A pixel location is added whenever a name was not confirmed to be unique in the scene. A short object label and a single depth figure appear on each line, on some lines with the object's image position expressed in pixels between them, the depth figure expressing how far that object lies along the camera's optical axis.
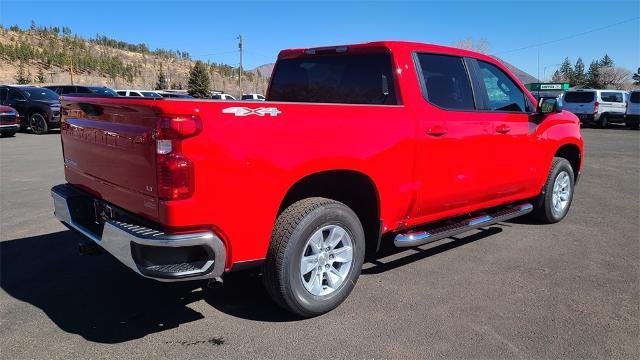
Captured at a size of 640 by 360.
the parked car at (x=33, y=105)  18.31
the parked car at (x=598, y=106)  25.78
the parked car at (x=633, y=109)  25.12
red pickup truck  2.88
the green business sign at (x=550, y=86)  46.62
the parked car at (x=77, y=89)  20.04
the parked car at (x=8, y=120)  16.30
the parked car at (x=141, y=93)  25.38
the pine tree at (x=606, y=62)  97.69
